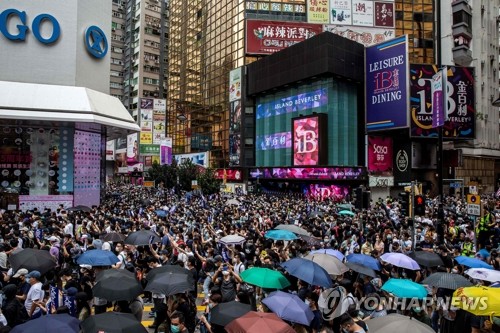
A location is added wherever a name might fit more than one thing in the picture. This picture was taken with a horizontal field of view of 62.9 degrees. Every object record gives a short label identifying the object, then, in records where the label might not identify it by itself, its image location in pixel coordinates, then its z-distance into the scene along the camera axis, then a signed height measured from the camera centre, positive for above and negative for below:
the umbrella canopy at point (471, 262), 9.05 -2.01
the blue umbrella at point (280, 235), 11.83 -1.82
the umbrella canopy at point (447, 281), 7.31 -1.98
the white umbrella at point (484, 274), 7.63 -1.93
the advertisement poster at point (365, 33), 57.19 +19.86
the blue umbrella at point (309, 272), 7.32 -1.83
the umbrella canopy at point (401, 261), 8.94 -1.95
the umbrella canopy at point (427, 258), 9.65 -2.05
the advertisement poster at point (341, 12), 59.41 +23.46
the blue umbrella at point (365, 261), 8.75 -1.91
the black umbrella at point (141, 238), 10.73 -1.73
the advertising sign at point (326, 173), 41.78 +0.00
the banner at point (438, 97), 13.61 +2.64
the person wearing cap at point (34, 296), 6.78 -2.10
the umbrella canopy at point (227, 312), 5.64 -1.98
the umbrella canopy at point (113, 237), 11.62 -1.86
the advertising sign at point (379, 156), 44.56 +1.90
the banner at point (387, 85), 40.56 +9.13
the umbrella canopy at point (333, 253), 9.46 -1.89
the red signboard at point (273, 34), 56.81 +19.56
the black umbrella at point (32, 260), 7.97 -1.75
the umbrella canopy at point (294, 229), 13.09 -1.84
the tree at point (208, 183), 41.03 -1.04
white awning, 24.36 +4.26
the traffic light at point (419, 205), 12.48 -0.98
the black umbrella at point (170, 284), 6.68 -1.86
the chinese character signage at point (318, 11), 59.31 +23.64
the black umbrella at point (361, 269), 8.26 -1.98
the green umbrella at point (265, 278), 7.26 -1.91
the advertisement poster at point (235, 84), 57.41 +12.62
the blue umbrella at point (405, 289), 6.76 -1.96
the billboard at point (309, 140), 43.12 +3.60
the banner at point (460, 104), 44.12 +7.50
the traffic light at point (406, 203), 13.22 -0.98
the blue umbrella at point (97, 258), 8.46 -1.81
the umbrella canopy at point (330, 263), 8.40 -1.90
